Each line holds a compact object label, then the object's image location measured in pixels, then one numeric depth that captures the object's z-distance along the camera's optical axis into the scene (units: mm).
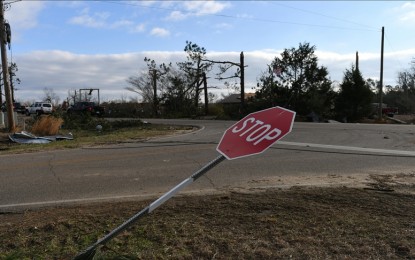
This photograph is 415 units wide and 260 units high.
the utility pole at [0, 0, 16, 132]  21281
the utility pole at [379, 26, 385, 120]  41928
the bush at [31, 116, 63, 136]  20344
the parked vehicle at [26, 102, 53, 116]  52812
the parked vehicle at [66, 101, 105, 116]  44938
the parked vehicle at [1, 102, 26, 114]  68769
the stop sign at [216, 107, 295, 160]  3713
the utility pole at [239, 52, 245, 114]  42000
